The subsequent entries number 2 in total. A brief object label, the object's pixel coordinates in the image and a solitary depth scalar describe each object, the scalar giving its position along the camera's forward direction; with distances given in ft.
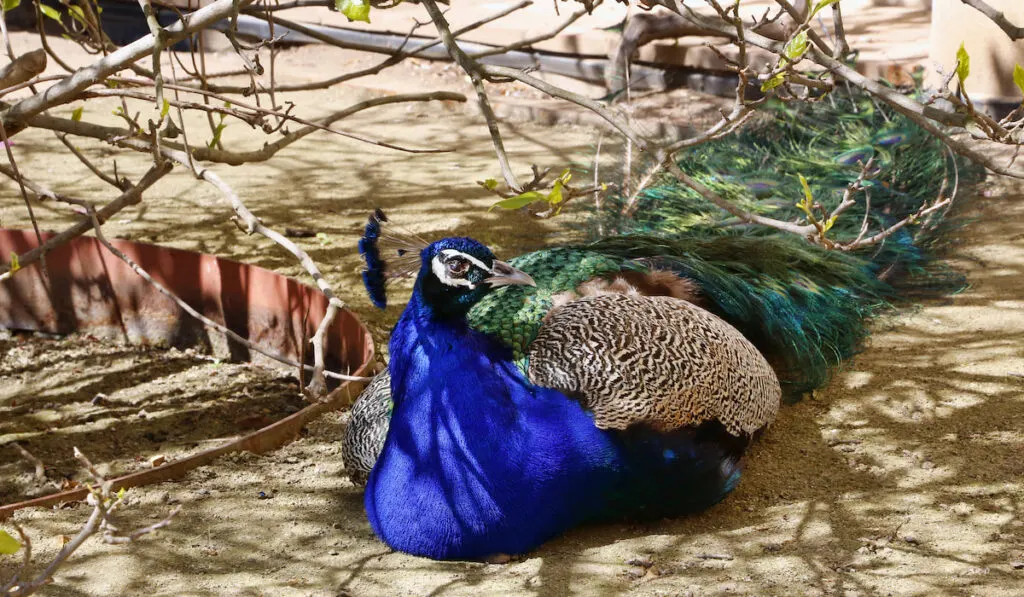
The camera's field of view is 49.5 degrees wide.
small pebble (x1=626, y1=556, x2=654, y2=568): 8.39
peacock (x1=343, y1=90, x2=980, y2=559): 8.33
